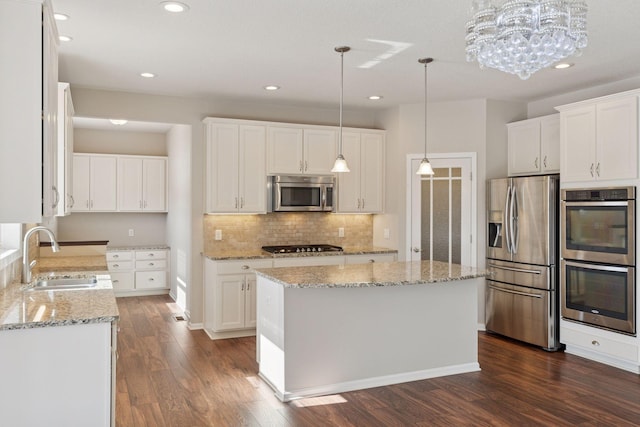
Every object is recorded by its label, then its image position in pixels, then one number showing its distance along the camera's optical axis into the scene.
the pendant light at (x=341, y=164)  4.21
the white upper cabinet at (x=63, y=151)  3.74
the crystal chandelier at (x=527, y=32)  2.52
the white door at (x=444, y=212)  5.83
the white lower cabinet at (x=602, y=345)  4.36
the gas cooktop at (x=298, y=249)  5.77
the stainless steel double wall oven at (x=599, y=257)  4.36
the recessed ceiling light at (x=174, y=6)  3.09
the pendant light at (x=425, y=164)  4.27
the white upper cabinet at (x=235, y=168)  5.61
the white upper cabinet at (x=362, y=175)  6.21
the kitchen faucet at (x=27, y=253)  3.33
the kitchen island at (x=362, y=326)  3.77
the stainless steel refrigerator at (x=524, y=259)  5.00
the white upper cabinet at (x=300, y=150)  5.86
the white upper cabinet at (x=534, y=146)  5.26
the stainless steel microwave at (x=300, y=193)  5.85
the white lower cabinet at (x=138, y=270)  7.75
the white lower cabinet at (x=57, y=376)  2.35
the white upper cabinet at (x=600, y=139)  4.34
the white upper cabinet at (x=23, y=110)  2.42
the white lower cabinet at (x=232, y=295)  5.40
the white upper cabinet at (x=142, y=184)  7.88
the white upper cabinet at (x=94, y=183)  7.61
